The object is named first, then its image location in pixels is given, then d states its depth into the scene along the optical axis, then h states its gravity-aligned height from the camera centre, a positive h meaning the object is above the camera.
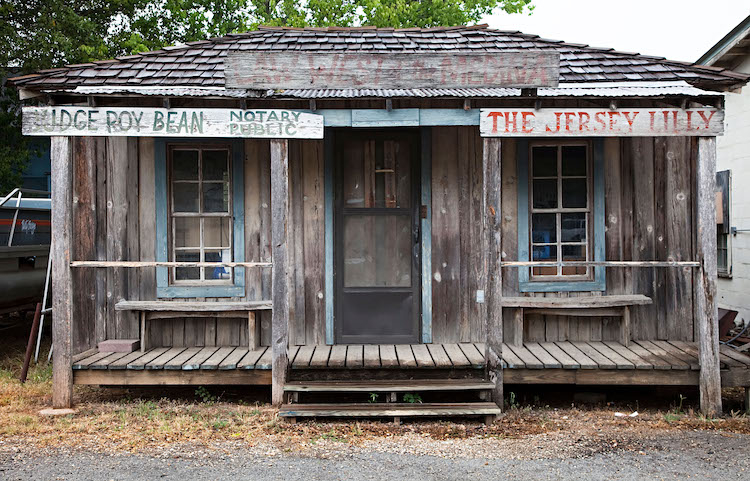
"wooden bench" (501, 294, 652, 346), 6.77 -0.70
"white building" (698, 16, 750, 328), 9.55 +0.96
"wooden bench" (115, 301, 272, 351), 6.72 -0.69
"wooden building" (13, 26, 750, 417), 6.76 +0.14
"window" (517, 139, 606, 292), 7.05 +0.37
